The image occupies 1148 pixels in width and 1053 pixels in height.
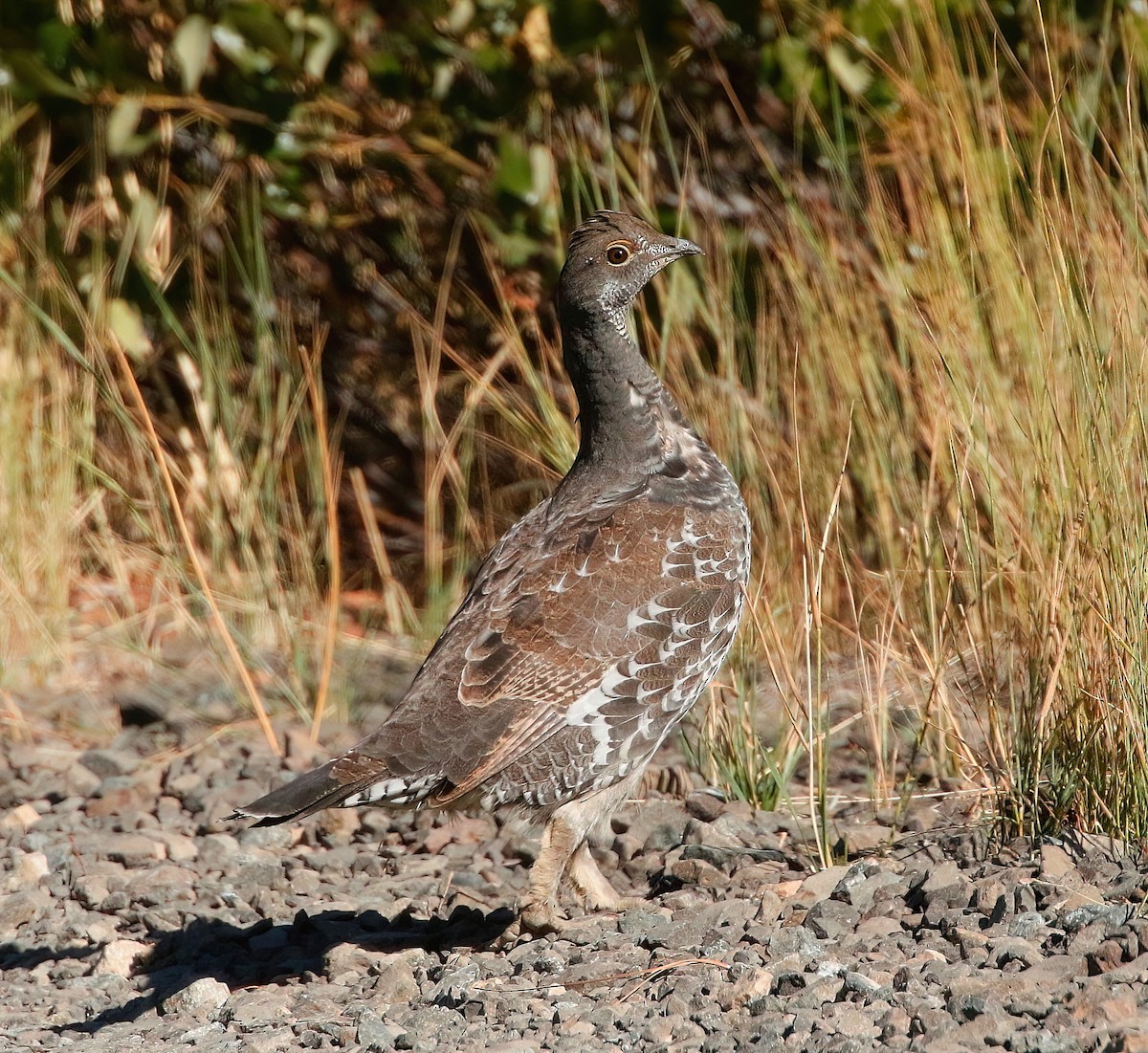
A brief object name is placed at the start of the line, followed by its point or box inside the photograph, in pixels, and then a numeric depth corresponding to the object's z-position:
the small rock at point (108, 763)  11.77
